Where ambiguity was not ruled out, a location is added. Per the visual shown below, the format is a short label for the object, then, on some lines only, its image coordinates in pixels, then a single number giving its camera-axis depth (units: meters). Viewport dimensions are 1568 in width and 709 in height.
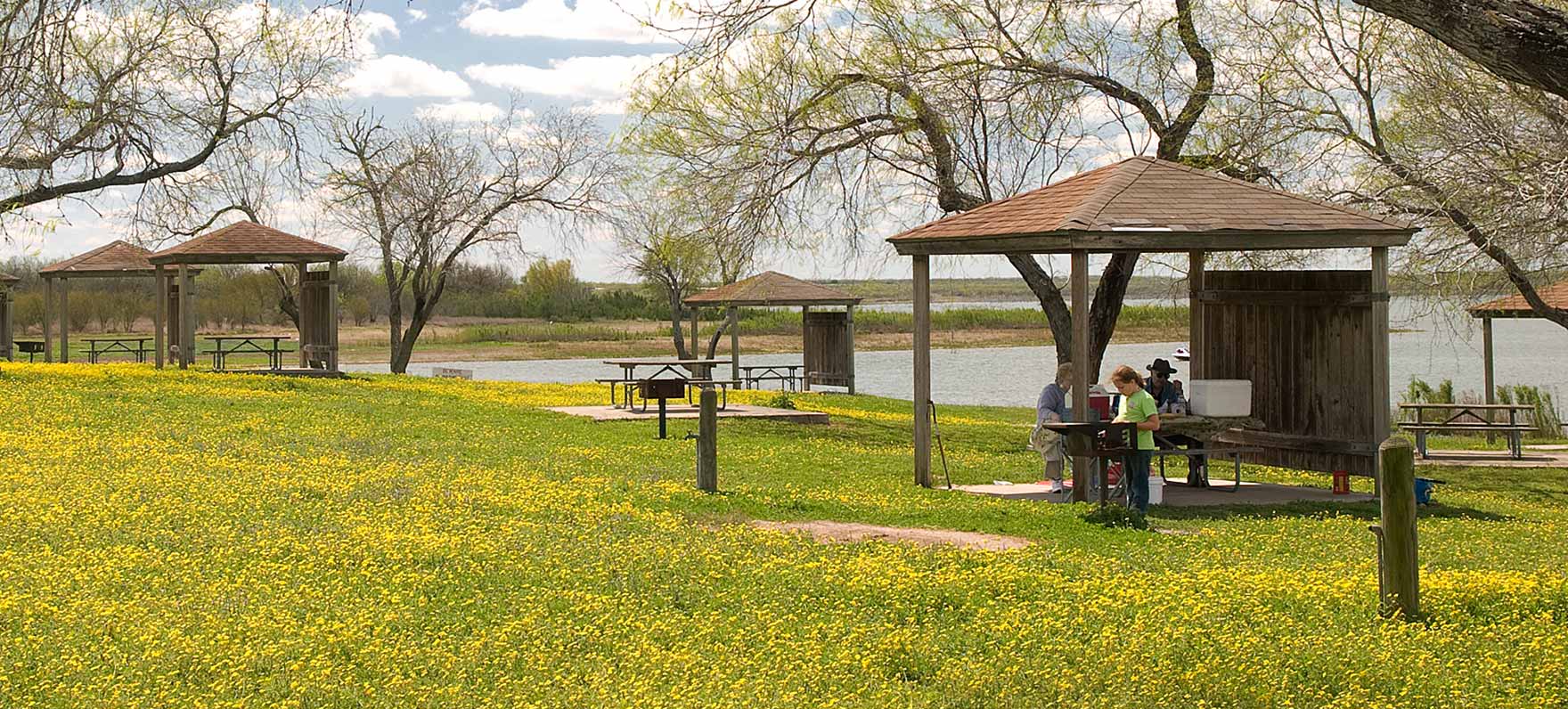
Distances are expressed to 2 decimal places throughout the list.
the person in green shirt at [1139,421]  13.50
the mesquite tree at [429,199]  43.25
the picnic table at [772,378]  37.93
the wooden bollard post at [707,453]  14.00
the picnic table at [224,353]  34.08
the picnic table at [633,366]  25.64
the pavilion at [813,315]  36.91
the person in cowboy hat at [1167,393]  15.73
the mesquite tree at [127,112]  24.62
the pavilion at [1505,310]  27.64
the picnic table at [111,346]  40.77
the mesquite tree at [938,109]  21.11
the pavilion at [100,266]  38.91
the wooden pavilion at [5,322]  42.69
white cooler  15.50
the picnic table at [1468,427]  21.08
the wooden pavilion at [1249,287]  14.18
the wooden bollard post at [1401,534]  8.56
